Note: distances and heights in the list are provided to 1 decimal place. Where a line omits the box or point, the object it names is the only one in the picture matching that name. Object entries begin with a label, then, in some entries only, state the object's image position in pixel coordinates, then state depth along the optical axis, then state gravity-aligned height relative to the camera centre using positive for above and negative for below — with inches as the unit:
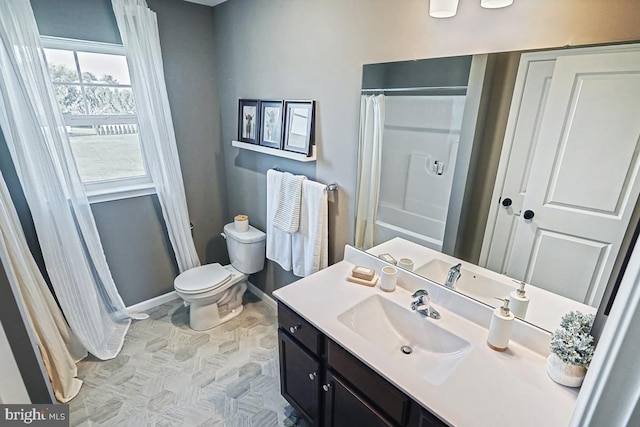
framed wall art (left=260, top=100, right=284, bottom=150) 82.9 -3.4
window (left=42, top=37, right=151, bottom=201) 81.0 -1.3
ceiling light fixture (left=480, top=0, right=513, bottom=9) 41.6 +14.1
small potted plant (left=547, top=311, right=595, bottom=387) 38.2 -27.6
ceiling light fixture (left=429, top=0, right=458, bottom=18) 45.7 +14.7
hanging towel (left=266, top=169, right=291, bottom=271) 85.2 -33.5
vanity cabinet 42.2 -41.3
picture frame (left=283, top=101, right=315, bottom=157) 75.0 -3.7
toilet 92.6 -49.5
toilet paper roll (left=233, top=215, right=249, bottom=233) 101.7 -35.2
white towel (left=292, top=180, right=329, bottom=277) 75.4 -28.8
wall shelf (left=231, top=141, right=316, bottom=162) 76.4 -10.5
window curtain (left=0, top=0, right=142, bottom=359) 67.4 -17.9
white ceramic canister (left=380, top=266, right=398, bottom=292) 60.4 -30.7
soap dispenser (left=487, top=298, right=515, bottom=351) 44.6 -29.2
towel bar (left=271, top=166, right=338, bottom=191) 74.2 -17.0
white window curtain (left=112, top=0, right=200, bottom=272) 82.2 -2.1
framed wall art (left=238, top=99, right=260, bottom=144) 90.4 -2.9
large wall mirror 37.9 -7.4
